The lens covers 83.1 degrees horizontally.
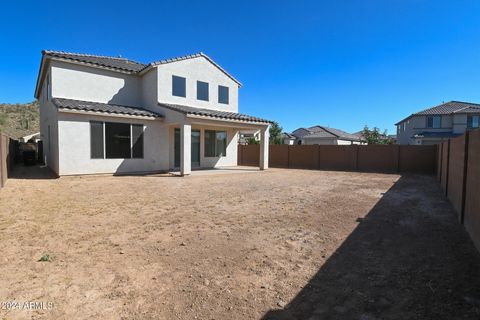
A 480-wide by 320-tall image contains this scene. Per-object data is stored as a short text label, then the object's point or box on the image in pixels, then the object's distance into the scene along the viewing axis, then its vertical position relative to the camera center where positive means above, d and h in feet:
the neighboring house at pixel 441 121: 111.75 +12.81
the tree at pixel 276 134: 140.45 +7.68
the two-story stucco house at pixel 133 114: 41.52 +5.40
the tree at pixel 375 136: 133.39 +6.91
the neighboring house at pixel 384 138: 134.65 +6.11
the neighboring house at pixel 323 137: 139.64 +6.82
